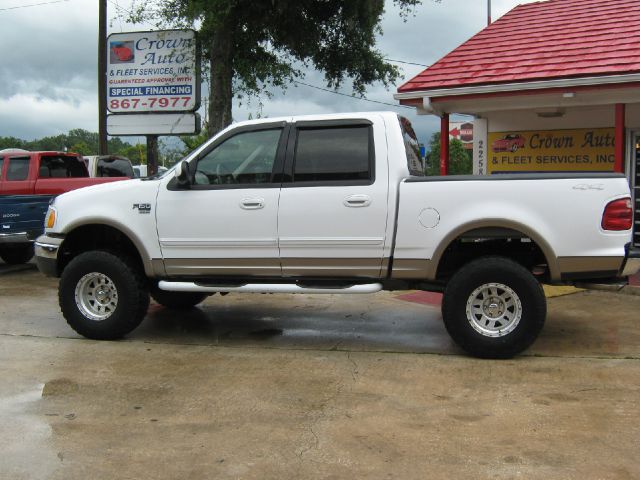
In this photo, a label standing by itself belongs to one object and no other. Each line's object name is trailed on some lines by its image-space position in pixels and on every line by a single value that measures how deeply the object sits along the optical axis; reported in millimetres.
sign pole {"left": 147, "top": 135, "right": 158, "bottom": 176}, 16633
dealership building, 9320
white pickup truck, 5641
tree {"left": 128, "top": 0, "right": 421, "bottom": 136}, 12828
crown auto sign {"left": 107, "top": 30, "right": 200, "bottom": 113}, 15039
